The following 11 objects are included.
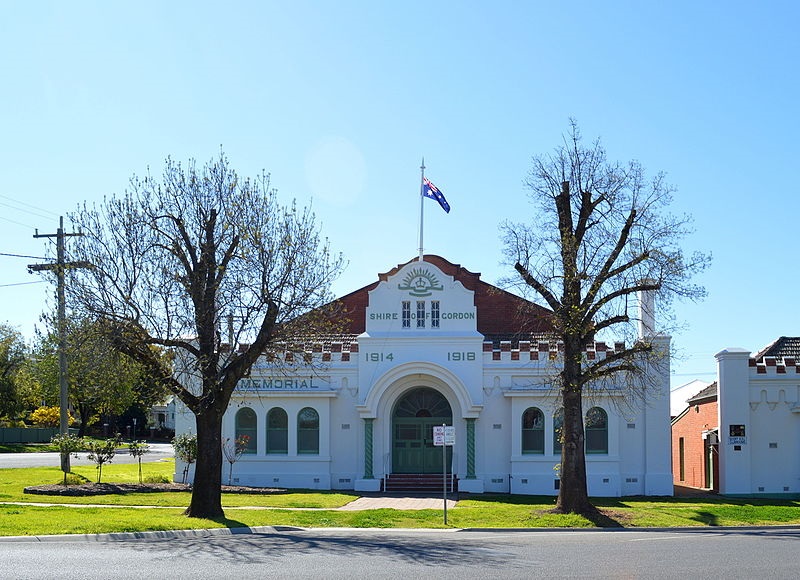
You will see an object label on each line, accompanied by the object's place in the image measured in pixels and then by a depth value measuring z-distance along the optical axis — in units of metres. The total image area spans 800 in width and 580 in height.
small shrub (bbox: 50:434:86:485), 31.53
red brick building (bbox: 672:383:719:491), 35.00
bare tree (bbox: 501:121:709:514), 24.31
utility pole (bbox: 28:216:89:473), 21.88
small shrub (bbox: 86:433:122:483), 30.62
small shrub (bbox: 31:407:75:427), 75.76
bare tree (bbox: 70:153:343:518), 21.73
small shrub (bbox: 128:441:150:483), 32.77
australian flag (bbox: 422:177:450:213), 33.85
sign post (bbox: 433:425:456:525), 22.56
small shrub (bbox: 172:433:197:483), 31.62
